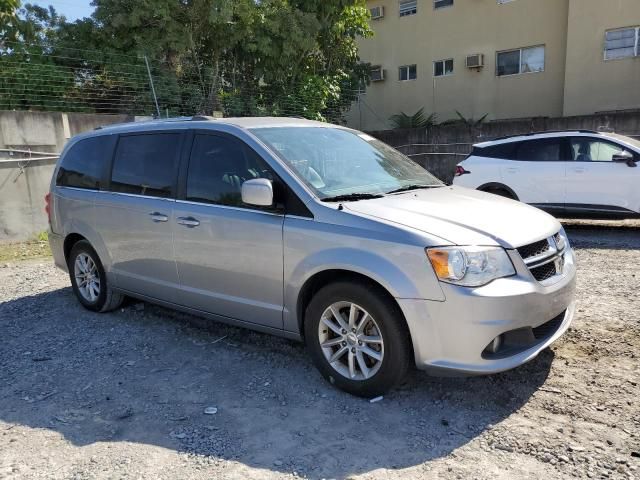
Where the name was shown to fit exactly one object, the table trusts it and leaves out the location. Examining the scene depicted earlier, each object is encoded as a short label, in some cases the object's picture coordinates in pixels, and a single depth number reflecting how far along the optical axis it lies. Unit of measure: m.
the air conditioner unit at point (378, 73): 20.17
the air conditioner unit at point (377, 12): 19.97
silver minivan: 3.07
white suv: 8.27
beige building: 15.09
